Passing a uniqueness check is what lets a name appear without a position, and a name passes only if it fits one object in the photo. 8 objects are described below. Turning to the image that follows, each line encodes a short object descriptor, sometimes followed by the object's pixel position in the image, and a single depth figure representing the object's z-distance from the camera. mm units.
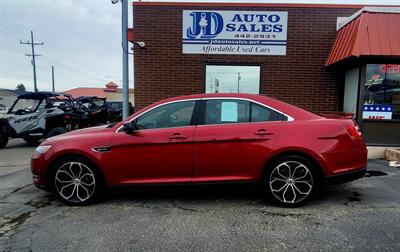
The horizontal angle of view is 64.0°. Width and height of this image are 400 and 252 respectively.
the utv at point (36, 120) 10656
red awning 7062
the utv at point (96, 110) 13219
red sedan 4438
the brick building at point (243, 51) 9039
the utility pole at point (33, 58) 45531
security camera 9180
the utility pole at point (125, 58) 7957
